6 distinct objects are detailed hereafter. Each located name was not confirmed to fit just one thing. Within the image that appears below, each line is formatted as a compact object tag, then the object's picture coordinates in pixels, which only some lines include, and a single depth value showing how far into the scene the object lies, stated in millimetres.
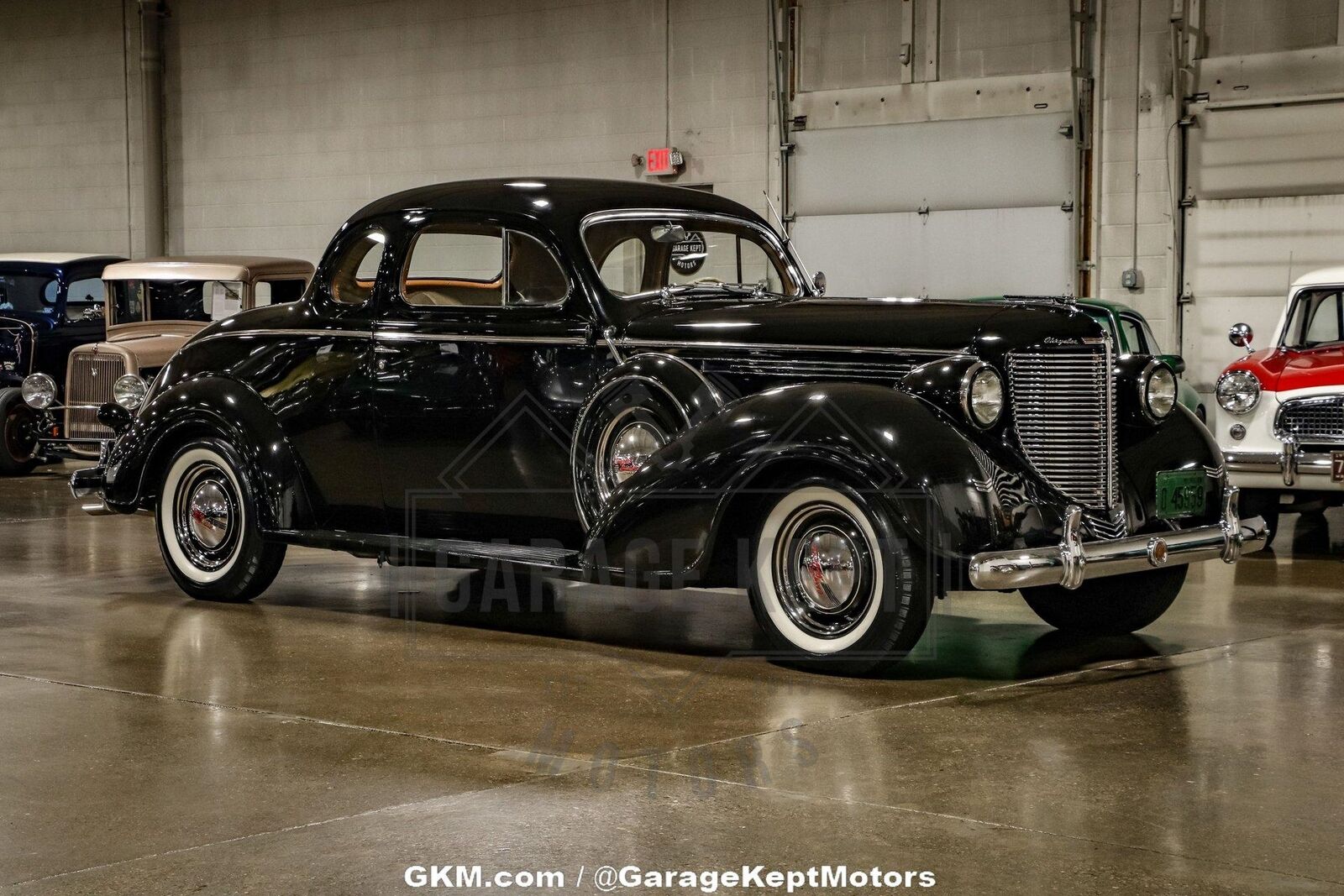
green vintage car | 13180
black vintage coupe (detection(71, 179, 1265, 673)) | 5801
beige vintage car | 14180
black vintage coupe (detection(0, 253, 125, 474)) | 15953
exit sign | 18125
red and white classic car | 9672
